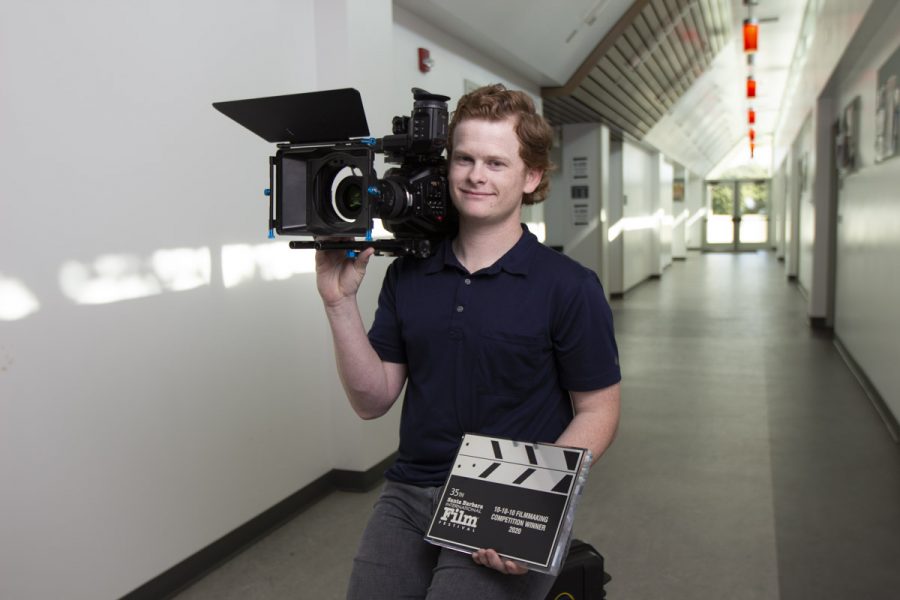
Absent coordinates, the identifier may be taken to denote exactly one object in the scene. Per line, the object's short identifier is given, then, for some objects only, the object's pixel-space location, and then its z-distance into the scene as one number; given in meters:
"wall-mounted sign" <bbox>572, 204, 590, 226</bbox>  11.18
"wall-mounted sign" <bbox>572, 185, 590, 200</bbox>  11.15
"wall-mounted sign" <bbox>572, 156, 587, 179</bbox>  11.05
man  1.63
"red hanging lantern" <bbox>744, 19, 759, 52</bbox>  9.13
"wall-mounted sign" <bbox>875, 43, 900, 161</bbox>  4.69
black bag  1.71
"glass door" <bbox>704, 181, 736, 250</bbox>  28.56
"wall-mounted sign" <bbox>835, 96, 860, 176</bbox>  6.72
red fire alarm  4.83
